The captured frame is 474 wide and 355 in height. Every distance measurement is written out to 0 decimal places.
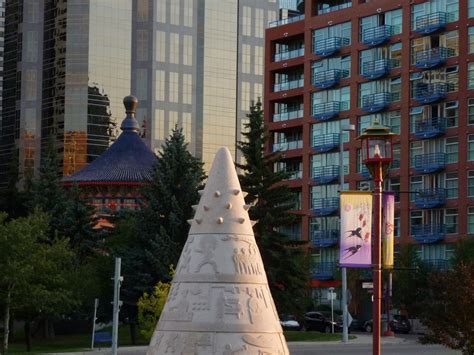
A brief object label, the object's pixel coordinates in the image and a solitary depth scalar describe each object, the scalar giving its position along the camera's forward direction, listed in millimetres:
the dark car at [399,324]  69250
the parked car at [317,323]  69188
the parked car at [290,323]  67625
